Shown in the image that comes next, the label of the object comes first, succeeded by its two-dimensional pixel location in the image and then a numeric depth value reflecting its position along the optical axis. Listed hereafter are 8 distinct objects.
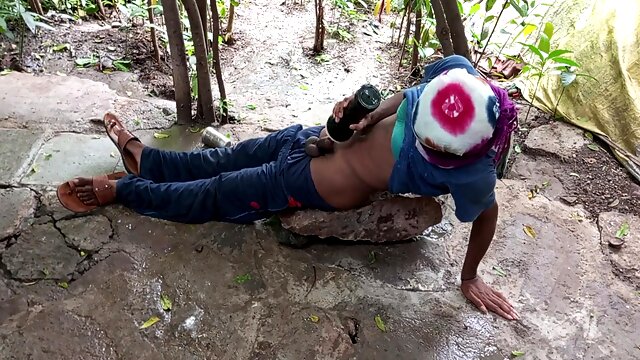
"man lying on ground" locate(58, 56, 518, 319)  1.60
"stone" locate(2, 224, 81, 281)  1.94
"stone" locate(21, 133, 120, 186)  2.37
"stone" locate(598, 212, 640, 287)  2.22
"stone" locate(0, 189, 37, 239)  2.09
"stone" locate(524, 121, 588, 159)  2.95
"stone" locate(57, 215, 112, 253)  2.07
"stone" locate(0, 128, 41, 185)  2.36
